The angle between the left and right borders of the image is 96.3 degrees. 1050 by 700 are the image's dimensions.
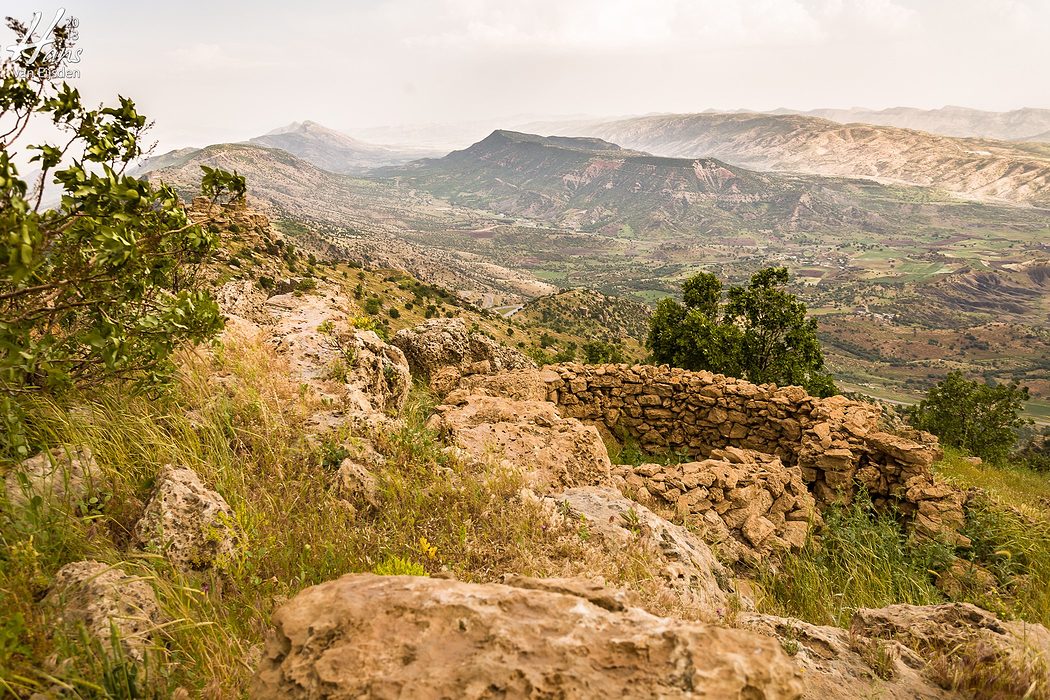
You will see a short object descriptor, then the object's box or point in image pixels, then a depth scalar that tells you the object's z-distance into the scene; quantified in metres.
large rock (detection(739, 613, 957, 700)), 3.37
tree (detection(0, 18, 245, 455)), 2.90
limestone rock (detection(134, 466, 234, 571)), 3.42
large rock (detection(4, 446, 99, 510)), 3.41
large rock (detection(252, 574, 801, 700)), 2.10
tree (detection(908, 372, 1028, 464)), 32.28
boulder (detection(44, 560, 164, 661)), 2.60
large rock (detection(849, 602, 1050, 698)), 3.14
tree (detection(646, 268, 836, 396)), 24.28
